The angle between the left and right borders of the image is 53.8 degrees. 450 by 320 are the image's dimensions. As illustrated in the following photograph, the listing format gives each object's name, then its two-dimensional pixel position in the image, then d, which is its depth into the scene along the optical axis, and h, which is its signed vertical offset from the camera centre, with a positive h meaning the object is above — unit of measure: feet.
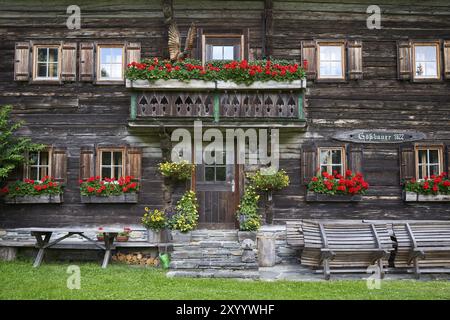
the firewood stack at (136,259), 38.83 -7.01
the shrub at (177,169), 39.40 +0.90
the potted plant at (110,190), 40.42 -0.98
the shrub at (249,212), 38.37 -2.93
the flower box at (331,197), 41.10 -1.77
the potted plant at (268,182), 39.47 -0.32
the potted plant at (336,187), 40.73 -0.84
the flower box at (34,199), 40.52 -1.73
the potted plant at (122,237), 38.99 -5.06
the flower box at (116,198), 40.60 -1.71
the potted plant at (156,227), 38.81 -4.21
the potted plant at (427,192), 41.39 -1.36
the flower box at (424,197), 41.50 -1.84
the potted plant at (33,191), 40.37 -1.03
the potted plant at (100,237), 38.99 -5.05
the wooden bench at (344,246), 32.37 -5.05
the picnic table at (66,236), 35.14 -4.97
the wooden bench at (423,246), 32.96 -5.16
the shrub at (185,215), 38.06 -3.14
